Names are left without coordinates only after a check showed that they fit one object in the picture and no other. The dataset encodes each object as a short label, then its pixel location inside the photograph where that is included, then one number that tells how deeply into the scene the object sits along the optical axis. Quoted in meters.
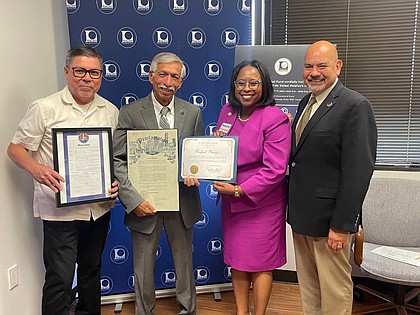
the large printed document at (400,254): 2.29
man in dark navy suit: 1.74
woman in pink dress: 2.05
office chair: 2.53
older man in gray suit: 2.12
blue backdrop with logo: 2.54
